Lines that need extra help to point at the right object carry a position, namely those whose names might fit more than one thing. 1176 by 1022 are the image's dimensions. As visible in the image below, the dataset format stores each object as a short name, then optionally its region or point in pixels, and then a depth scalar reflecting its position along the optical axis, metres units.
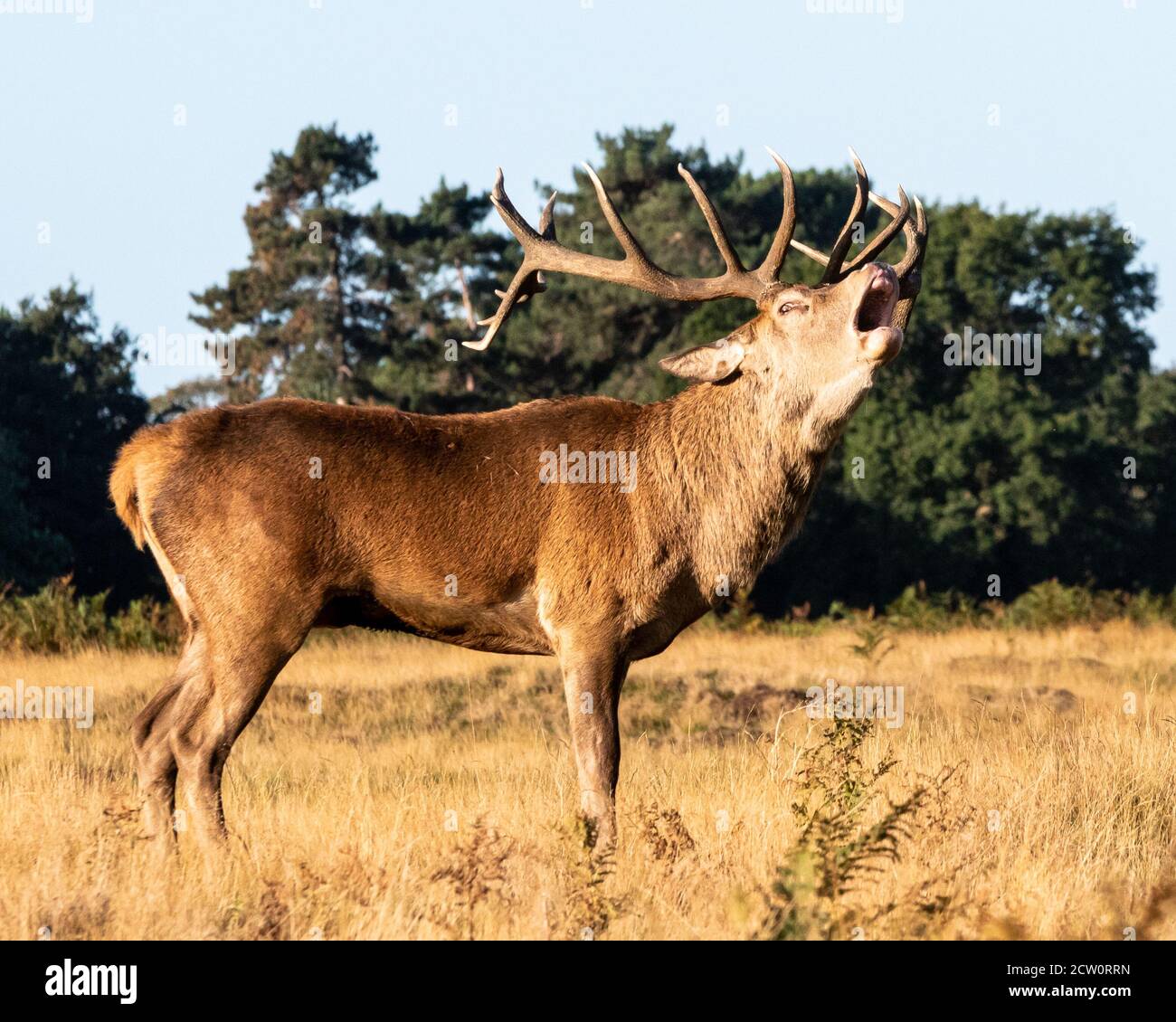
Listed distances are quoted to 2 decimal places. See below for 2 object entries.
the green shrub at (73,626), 16.42
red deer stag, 7.30
